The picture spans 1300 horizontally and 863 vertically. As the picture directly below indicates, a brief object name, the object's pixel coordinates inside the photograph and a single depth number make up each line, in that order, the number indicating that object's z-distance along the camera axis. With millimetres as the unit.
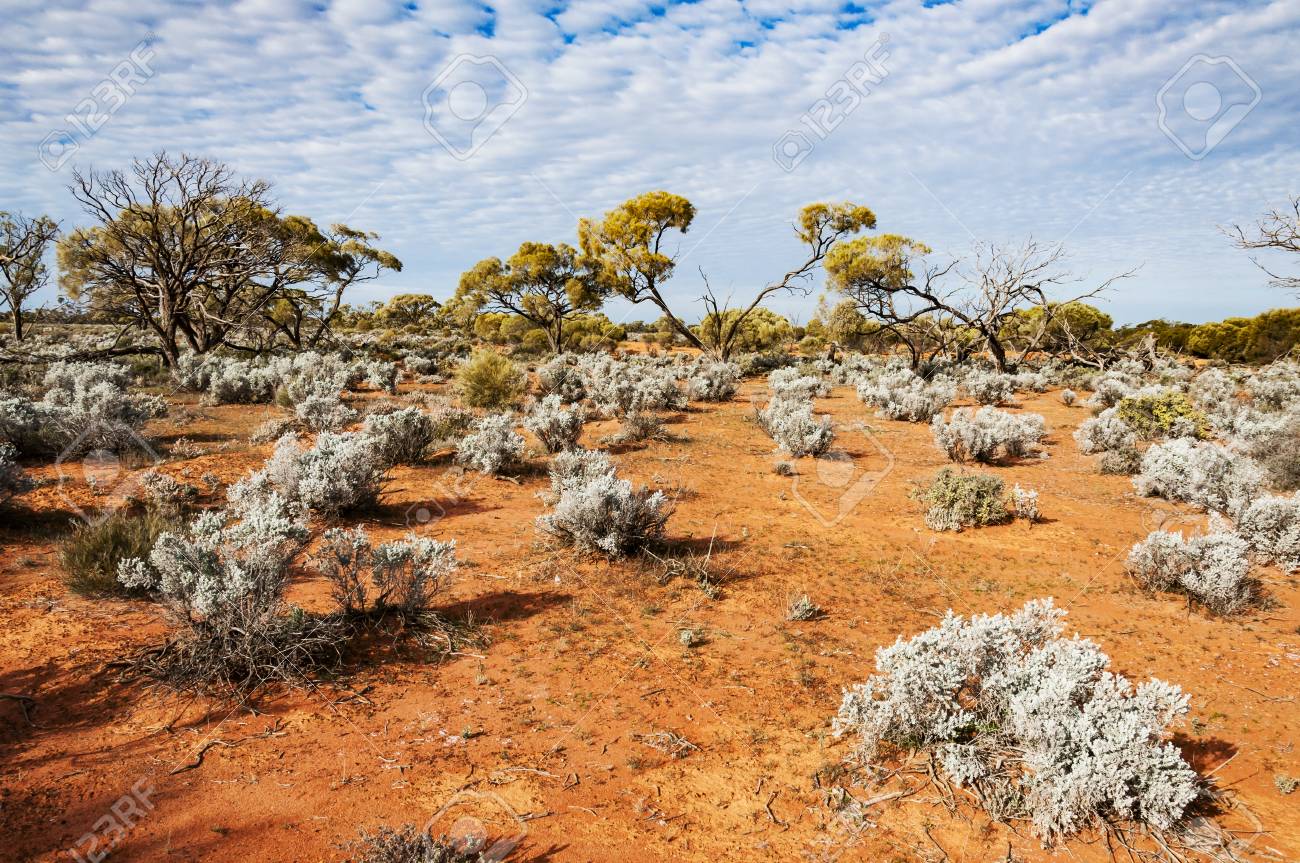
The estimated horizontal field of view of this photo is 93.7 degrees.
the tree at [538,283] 33906
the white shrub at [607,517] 7086
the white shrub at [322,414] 12594
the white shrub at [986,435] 12125
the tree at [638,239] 28547
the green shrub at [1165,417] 13335
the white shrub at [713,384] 19781
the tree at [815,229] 28266
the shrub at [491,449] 10492
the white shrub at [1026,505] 8857
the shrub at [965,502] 8719
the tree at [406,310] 54656
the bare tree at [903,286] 25047
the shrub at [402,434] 10719
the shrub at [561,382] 18609
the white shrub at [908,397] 17109
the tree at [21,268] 27750
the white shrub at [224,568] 4578
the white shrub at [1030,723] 3326
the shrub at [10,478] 7039
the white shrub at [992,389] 19625
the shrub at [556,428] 12367
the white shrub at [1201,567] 6047
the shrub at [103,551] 5383
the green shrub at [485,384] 17000
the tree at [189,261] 21000
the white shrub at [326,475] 7609
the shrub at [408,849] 2916
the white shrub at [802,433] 12281
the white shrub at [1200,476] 8430
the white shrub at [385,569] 5367
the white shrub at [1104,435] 12344
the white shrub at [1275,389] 15875
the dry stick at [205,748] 3627
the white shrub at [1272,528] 7094
